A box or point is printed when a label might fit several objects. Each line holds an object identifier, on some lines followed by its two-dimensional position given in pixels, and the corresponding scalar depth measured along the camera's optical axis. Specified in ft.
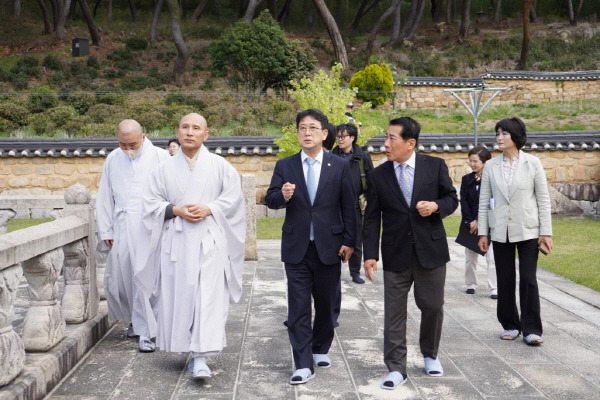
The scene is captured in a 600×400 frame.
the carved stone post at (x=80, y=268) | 18.66
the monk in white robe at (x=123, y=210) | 19.12
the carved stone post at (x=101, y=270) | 22.63
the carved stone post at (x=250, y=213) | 33.58
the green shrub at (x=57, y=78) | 111.04
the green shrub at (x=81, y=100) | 89.92
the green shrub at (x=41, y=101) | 87.43
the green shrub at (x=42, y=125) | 73.26
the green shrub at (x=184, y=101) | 90.89
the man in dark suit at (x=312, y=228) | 16.06
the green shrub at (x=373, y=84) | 90.94
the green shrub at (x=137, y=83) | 109.50
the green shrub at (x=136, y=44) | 128.47
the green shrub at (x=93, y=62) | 119.29
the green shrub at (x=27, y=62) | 117.45
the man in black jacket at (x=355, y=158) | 25.59
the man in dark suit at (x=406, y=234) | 15.64
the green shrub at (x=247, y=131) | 69.67
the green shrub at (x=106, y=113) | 80.84
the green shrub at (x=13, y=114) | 76.47
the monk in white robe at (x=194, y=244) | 16.05
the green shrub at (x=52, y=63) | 118.21
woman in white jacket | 18.81
